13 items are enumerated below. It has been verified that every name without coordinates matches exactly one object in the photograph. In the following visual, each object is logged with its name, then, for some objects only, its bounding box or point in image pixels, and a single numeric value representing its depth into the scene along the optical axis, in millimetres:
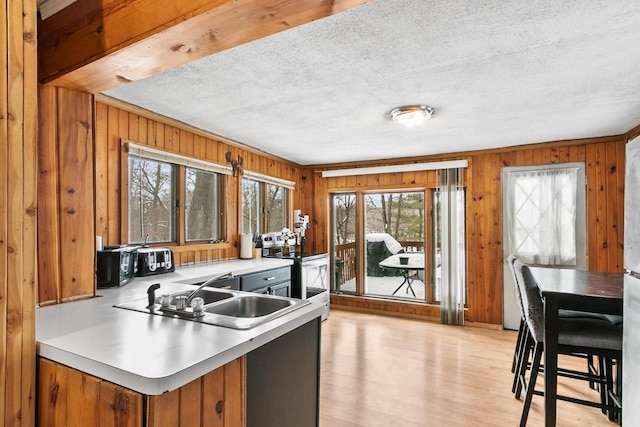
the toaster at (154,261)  2586
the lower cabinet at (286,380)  1331
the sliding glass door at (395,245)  4863
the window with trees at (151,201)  2842
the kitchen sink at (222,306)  1420
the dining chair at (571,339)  2008
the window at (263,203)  4129
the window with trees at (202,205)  3348
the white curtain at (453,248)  4398
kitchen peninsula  986
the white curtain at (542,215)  3857
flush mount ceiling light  2713
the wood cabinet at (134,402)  968
